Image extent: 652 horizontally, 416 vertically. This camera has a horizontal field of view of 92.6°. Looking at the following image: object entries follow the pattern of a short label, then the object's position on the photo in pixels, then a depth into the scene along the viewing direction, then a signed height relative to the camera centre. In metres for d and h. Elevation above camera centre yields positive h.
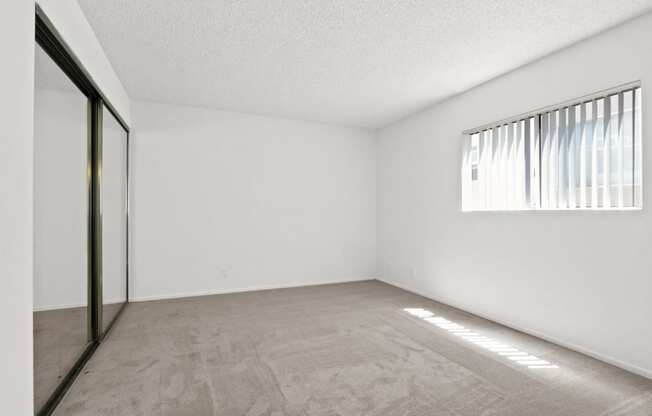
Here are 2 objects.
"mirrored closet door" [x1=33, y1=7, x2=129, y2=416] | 1.84 -0.08
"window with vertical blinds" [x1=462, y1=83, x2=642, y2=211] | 2.59 +0.50
